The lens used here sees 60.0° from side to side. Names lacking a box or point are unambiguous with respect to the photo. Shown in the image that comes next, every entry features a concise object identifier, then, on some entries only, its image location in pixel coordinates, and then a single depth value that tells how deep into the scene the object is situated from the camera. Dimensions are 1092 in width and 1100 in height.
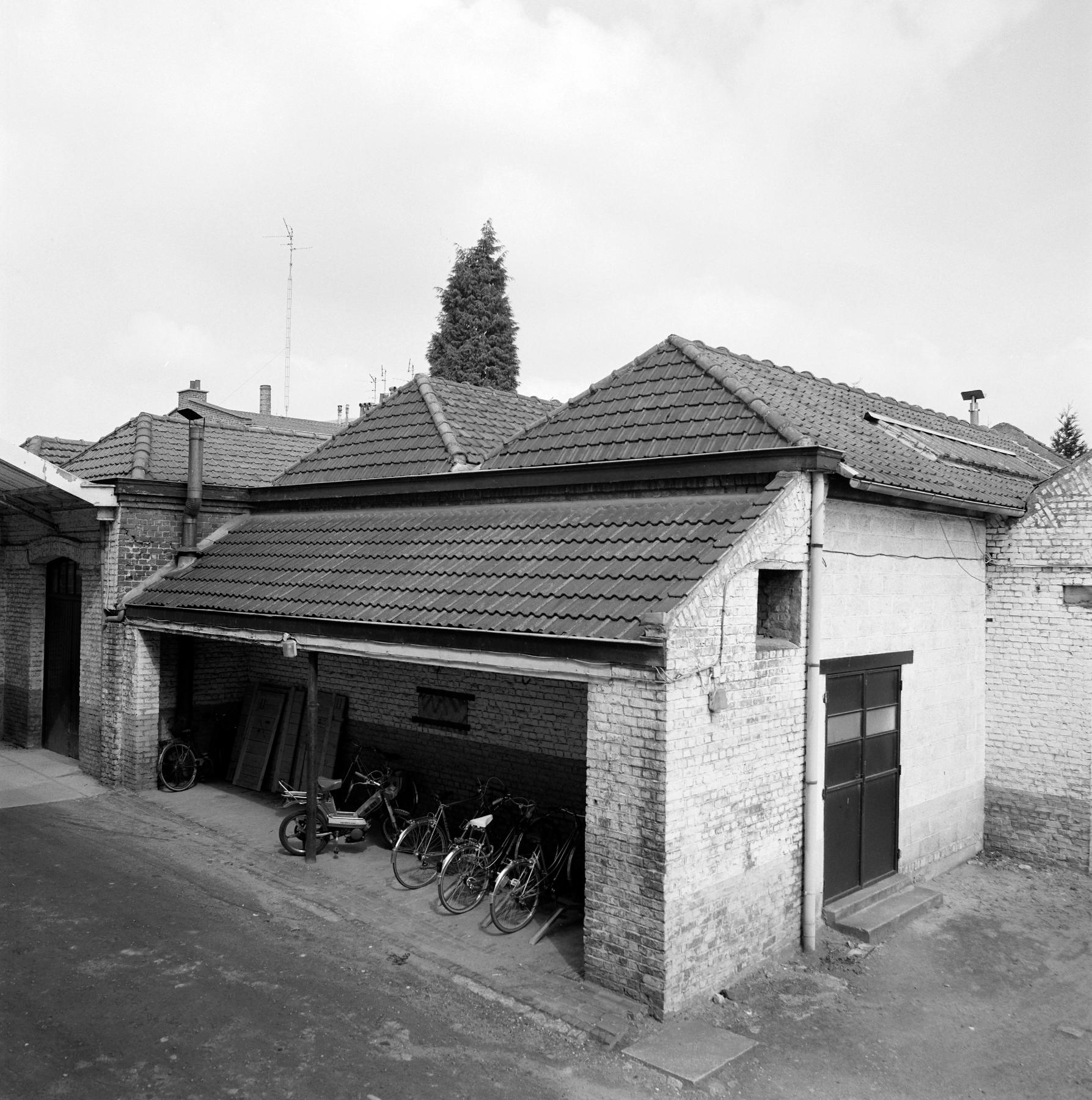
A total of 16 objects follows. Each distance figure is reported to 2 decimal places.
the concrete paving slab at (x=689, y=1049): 6.26
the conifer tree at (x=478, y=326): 29.83
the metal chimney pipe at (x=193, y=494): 13.36
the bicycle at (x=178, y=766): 12.98
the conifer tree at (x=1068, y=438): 37.88
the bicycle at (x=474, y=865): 8.88
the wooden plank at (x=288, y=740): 12.85
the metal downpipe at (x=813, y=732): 8.24
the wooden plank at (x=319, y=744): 12.37
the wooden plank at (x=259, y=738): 13.16
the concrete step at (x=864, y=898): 8.64
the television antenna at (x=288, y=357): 36.97
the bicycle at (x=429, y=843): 9.76
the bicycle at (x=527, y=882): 8.48
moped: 10.52
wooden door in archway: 14.95
